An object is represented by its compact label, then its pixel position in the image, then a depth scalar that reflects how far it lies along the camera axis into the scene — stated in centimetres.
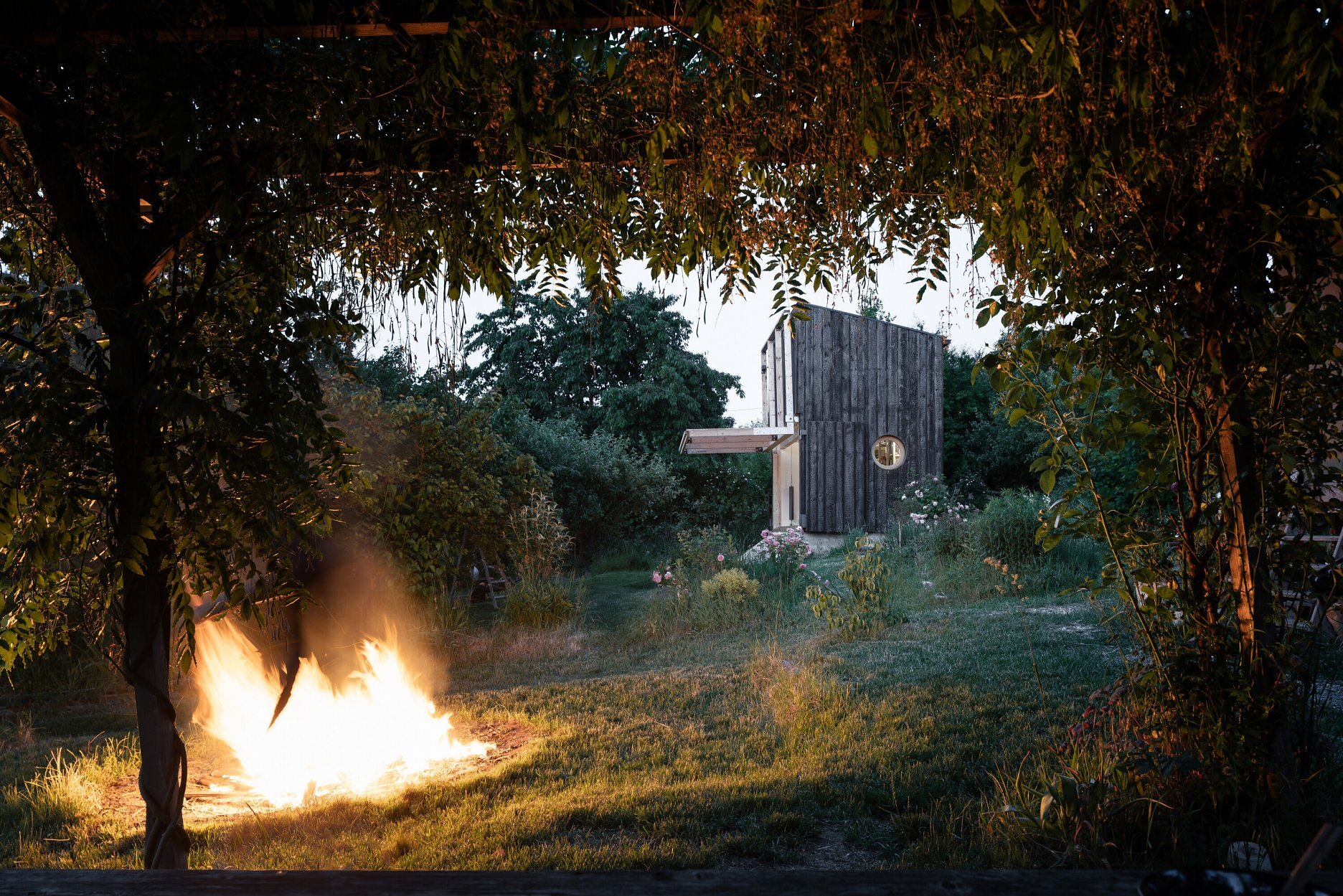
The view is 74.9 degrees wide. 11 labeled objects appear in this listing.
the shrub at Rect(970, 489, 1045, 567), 980
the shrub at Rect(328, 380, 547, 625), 773
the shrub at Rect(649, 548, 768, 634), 877
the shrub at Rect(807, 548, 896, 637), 770
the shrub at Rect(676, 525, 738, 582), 1073
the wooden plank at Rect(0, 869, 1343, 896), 123
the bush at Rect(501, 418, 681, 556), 1547
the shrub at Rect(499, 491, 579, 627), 893
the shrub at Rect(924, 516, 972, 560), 1066
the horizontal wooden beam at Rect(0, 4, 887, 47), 206
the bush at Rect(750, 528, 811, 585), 1038
